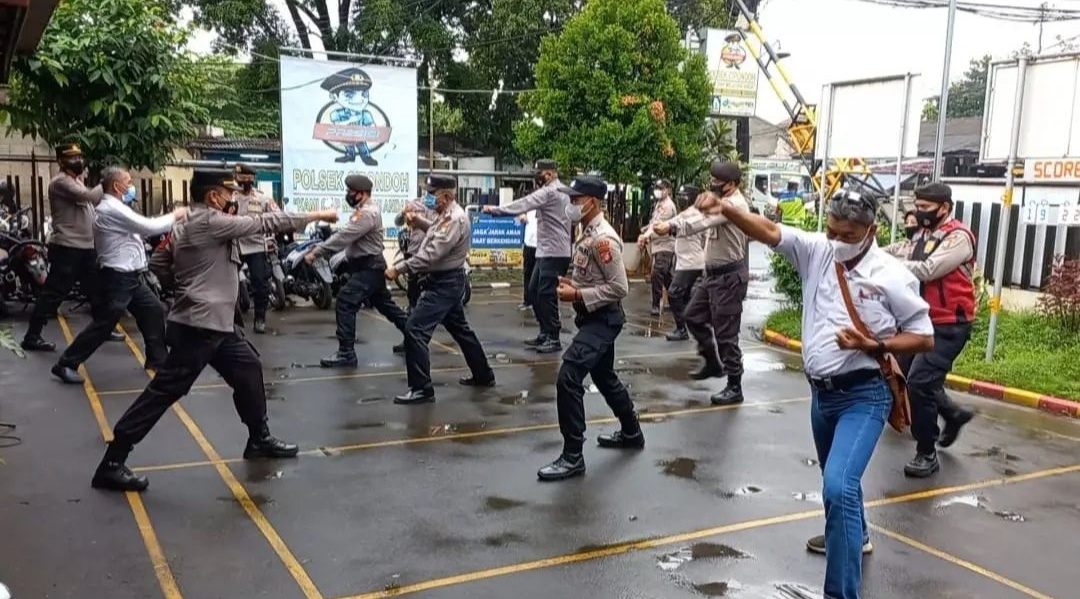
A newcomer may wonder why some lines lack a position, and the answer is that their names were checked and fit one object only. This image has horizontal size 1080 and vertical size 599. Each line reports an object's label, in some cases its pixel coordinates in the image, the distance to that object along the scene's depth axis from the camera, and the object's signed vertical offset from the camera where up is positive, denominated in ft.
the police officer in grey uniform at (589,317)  18.88 -3.13
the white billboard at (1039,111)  29.96 +2.26
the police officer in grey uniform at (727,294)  25.55 -3.41
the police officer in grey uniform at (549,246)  32.50 -2.85
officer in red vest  19.35 -2.52
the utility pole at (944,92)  41.81 +4.37
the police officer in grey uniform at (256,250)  35.29 -3.73
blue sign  55.16 -4.22
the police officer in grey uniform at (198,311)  17.40 -3.02
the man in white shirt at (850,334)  12.41 -2.18
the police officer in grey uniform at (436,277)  24.93 -3.16
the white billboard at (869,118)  37.78 +2.34
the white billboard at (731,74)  68.18 +7.00
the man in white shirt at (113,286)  24.90 -3.80
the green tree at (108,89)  34.37 +2.20
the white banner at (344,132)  47.65 +1.23
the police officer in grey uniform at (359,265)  28.43 -3.34
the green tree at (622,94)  54.19 +4.14
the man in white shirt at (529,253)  42.65 -4.21
